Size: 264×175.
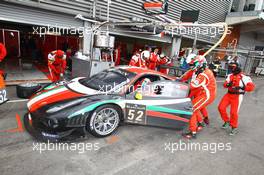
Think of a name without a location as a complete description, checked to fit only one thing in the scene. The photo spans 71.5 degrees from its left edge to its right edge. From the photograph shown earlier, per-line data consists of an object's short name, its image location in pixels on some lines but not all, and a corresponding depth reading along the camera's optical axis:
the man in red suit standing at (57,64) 5.78
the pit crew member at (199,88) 3.68
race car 2.94
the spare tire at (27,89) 4.71
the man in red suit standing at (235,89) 3.88
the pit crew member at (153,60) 8.67
